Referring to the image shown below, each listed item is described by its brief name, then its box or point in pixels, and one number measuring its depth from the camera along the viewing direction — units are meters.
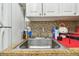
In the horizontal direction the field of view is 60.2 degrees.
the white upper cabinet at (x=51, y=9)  1.21
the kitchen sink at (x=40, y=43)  1.01
